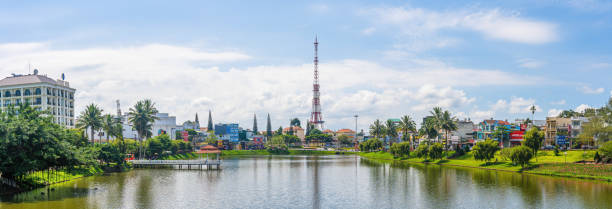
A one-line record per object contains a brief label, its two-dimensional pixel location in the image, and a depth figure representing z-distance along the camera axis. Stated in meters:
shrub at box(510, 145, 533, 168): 91.06
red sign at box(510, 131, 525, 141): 132.50
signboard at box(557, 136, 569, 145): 119.81
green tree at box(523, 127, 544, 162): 97.94
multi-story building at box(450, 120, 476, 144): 172.88
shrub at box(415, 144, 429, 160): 130.75
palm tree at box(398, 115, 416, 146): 160.88
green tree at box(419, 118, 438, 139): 132.62
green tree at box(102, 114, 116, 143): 116.50
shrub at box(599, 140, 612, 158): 80.78
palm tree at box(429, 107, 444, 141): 129.50
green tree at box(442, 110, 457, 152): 128.50
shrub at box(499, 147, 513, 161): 98.59
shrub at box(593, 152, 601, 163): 86.12
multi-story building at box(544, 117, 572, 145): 131.36
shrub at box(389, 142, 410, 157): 143.38
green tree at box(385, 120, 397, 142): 176.00
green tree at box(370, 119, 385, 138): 193.62
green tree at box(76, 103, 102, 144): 107.19
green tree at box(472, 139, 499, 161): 103.75
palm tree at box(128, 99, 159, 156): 121.94
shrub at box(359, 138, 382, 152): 189.27
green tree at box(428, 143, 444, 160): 123.88
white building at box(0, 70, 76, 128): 135.88
